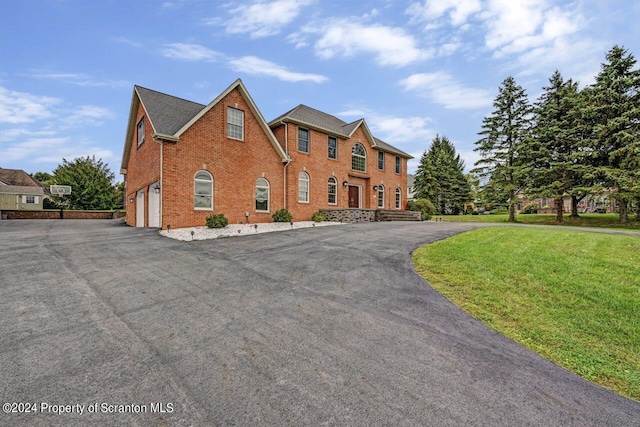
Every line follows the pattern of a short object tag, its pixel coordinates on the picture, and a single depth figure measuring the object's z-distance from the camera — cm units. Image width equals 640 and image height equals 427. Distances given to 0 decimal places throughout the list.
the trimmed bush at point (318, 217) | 1770
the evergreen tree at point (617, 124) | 1783
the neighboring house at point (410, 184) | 5373
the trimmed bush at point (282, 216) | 1639
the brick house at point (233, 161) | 1330
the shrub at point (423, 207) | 2459
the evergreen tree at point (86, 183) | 3077
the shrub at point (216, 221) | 1292
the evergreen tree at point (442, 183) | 3606
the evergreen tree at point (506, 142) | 2353
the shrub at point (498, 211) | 4431
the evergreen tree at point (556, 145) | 2084
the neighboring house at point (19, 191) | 3778
